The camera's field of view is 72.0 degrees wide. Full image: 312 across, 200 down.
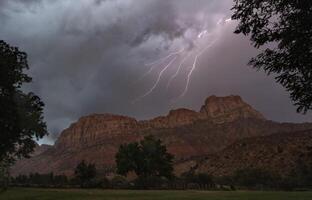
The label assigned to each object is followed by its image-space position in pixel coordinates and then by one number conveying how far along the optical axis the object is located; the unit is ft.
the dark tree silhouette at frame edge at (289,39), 26.38
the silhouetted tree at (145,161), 171.62
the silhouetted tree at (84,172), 158.87
